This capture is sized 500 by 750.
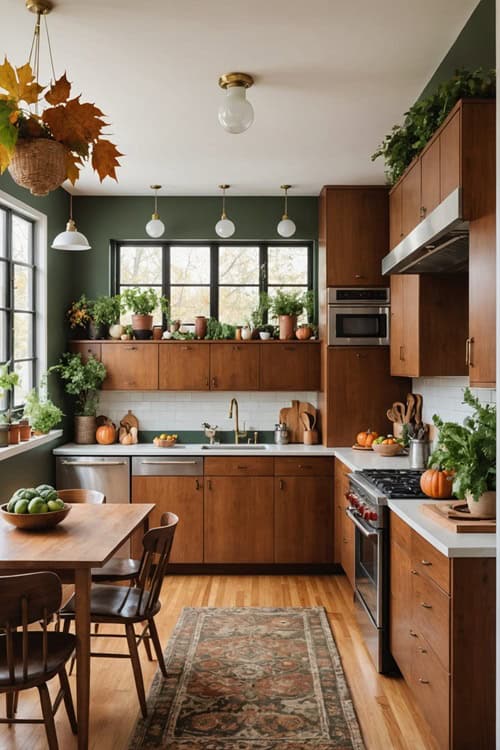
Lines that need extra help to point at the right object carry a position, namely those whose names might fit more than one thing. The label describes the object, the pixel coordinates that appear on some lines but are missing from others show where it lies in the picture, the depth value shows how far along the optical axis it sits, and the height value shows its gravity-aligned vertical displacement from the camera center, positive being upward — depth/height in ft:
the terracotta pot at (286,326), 20.22 +1.65
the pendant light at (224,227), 19.49 +4.34
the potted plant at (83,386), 19.60 -0.12
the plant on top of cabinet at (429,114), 9.59 +4.26
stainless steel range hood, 9.59 +2.19
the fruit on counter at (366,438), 18.11 -1.44
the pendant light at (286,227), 19.90 +4.45
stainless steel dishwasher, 18.88 -2.50
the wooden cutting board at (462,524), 9.34 -1.91
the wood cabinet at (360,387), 18.95 -0.11
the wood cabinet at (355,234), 18.79 +4.03
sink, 20.07 -1.88
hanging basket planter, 8.37 +2.65
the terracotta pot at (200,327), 20.35 +1.62
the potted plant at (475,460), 9.37 -1.05
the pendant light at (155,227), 19.60 +4.36
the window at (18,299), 16.43 +2.05
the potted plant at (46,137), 8.03 +2.97
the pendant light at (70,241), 15.89 +3.23
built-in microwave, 18.92 +1.85
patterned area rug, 10.20 -5.18
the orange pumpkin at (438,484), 11.48 -1.66
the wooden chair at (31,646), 8.45 -3.37
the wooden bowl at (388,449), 16.84 -1.59
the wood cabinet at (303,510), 18.76 -3.43
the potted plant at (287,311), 20.25 +2.10
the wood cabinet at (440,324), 14.55 +1.24
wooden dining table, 9.39 -2.40
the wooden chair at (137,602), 10.84 -3.59
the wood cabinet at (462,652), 8.61 -3.36
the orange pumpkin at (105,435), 20.18 -1.54
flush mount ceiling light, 11.35 +4.41
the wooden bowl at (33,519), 11.03 -2.19
